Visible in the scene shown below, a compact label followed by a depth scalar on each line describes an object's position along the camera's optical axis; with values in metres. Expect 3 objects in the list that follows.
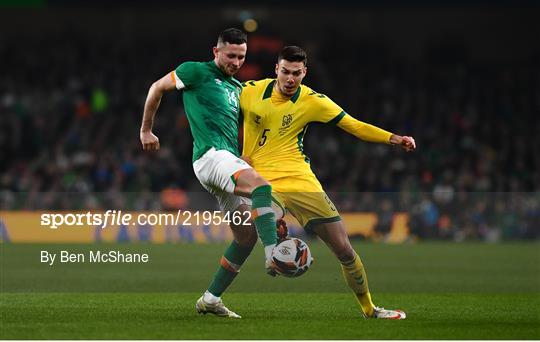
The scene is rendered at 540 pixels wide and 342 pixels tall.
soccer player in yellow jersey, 19.87
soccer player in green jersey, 18.20
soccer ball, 17.27
